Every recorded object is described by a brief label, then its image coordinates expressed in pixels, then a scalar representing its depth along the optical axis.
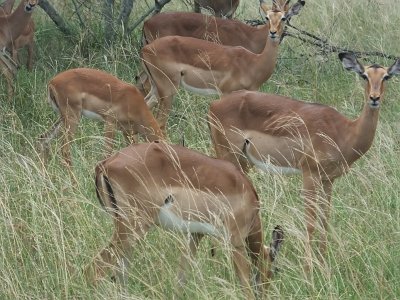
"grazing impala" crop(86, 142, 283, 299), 9.10
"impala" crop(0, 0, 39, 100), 18.66
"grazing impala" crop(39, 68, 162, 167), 14.05
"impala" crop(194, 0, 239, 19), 19.78
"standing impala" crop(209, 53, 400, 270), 11.24
